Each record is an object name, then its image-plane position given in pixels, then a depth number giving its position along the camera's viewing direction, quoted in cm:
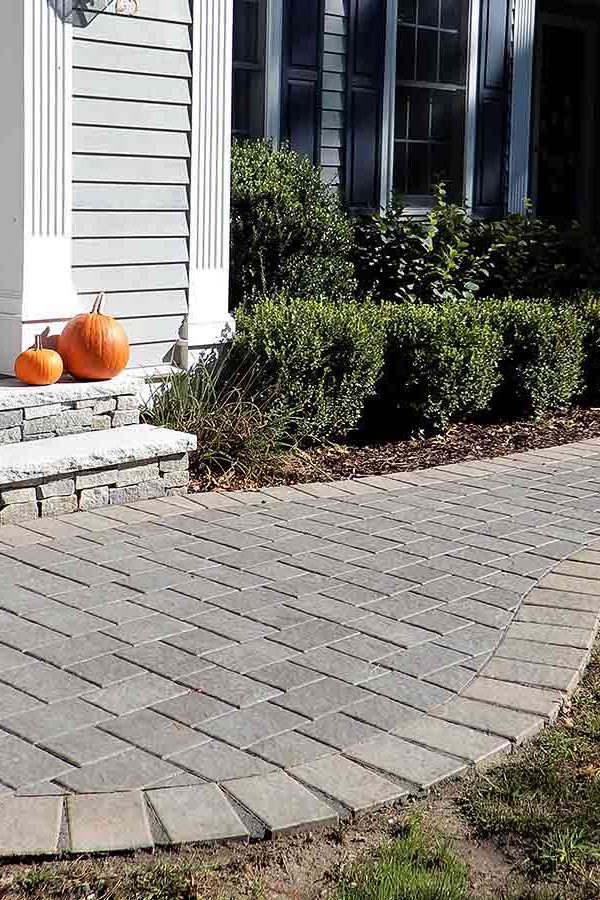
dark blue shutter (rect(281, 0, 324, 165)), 877
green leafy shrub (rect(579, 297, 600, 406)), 851
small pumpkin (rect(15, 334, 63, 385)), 579
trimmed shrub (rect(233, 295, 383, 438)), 674
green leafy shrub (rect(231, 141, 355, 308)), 758
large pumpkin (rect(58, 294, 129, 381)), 594
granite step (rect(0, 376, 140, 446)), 563
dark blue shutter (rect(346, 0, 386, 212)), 921
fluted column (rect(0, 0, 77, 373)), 588
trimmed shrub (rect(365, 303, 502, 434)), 726
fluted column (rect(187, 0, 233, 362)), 669
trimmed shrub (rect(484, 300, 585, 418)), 793
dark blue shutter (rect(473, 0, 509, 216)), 1026
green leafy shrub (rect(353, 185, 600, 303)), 880
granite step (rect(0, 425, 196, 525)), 523
